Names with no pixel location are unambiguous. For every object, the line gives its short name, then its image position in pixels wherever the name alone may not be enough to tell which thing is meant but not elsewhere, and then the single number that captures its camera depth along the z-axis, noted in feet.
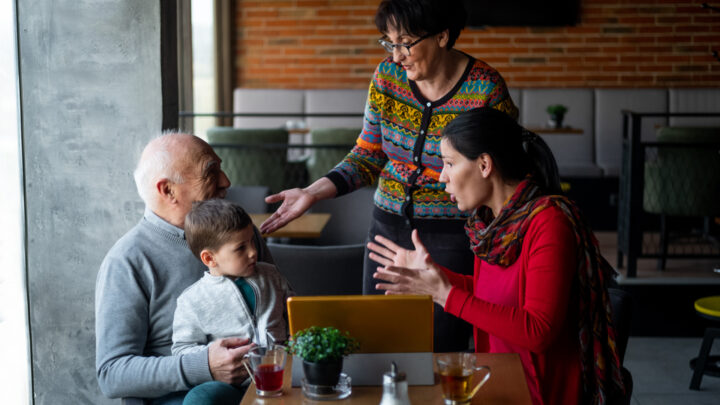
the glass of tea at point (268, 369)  4.89
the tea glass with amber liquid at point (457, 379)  4.70
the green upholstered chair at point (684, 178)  16.47
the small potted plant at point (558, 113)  22.11
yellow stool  11.40
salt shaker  4.38
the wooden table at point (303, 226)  11.87
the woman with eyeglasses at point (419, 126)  7.26
